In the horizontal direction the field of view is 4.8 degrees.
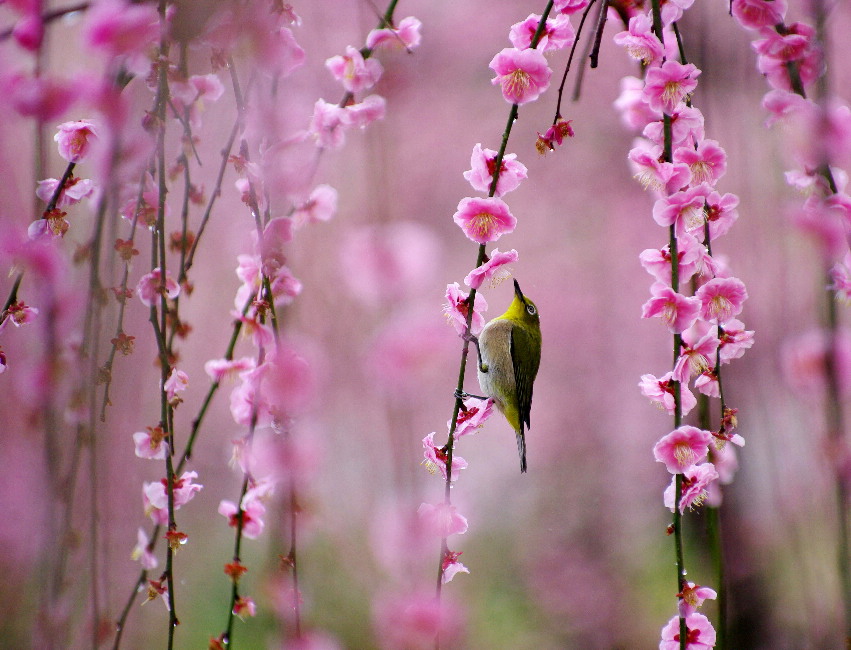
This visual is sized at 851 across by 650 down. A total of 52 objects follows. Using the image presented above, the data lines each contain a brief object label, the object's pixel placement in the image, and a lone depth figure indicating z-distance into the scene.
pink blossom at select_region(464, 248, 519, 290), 5.02
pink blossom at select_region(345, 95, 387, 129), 5.05
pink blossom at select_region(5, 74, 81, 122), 4.90
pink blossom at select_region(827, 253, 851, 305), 4.99
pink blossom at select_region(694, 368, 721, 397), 5.04
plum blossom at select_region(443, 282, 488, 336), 5.06
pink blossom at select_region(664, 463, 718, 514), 5.02
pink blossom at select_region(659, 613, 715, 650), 5.03
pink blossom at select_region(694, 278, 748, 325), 5.02
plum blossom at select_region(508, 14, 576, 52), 5.05
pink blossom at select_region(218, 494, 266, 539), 5.05
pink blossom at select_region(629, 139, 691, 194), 5.02
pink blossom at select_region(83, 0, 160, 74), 4.90
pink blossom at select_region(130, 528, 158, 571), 5.03
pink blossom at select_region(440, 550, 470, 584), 5.00
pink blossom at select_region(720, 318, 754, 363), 5.04
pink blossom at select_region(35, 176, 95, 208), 5.02
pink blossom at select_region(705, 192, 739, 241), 5.05
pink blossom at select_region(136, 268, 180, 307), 5.02
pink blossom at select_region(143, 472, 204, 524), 5.03
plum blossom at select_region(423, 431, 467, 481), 5.03
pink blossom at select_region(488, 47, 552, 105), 5.02
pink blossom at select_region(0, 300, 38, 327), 5.02
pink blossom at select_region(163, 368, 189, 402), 5.01
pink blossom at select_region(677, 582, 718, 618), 5.00
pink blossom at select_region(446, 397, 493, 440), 5.07
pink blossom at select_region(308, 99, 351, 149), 5.05
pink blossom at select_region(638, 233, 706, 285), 5.03
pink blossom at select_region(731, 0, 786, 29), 4.99
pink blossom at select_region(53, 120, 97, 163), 5.03
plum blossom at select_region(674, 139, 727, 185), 5.04
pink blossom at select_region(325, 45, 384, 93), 5.06
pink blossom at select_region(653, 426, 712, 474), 5.01
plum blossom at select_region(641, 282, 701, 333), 5.01
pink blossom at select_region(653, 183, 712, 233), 5.01
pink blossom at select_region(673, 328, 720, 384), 5.02
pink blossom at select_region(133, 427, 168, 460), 5.03
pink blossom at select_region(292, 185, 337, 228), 5.09
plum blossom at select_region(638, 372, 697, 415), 5.03
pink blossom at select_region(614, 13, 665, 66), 5.02
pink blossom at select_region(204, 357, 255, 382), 5.05
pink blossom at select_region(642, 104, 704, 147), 5.03
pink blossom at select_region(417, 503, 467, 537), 4.99
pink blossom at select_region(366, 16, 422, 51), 5.05
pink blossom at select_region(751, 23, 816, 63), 4.98
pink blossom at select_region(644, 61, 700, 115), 5.01
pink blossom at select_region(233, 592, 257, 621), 5.01
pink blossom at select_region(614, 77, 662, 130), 5.10
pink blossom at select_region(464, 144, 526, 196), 5.04
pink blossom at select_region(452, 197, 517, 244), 5.03
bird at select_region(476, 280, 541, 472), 5.32
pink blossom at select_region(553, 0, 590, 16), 5.04
